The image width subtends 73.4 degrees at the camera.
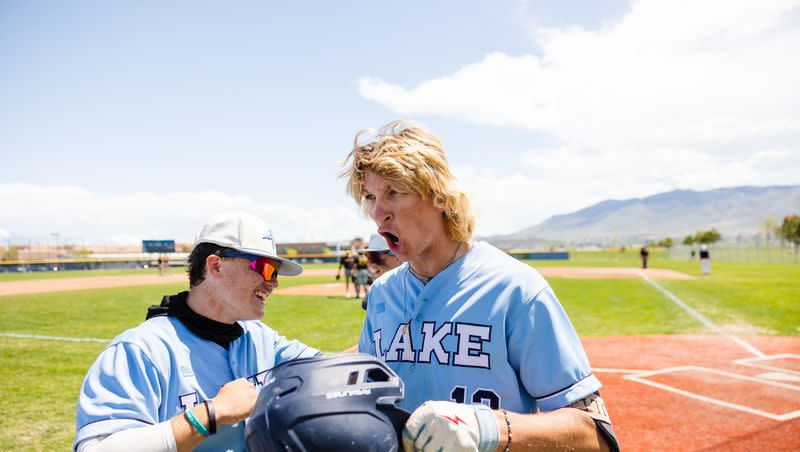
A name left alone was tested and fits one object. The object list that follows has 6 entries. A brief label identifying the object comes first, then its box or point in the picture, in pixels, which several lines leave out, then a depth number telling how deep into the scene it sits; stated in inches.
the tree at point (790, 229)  3344.0
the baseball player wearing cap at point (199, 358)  80.2
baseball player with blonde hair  69.1
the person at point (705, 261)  1230.9
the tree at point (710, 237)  5442.9
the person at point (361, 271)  732.0
